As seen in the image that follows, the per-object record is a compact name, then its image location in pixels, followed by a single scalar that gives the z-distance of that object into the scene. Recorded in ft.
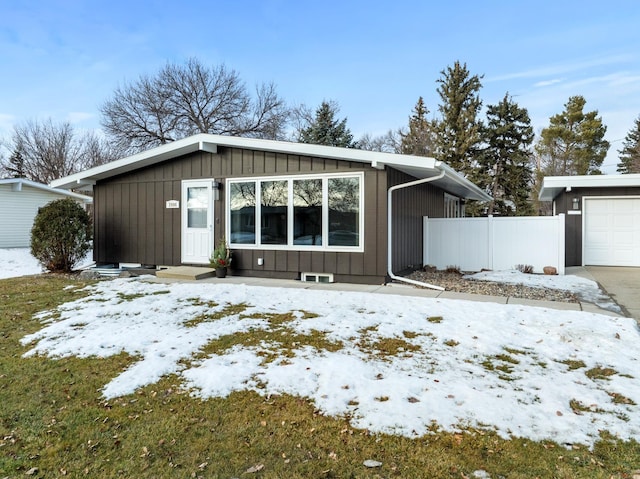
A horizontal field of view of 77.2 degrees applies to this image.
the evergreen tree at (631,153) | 78.76
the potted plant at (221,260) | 26.84
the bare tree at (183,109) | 75.72
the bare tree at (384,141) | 91.76
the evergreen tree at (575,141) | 71.82
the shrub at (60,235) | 27.68
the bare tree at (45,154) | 85.61
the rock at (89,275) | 26.84
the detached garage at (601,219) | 33.30
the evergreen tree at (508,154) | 67.41
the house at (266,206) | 23.47
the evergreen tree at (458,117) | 67.05
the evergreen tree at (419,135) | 82.79
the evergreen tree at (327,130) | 57.72
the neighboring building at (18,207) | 53.11
